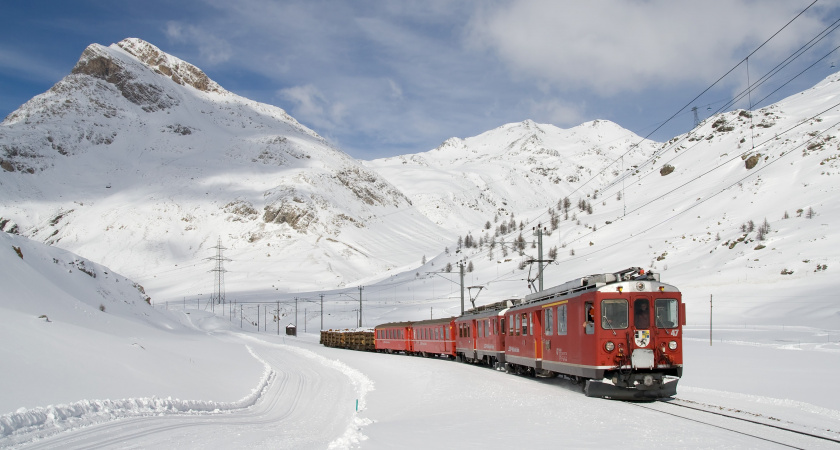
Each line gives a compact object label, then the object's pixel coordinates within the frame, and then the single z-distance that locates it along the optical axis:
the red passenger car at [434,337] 40.34
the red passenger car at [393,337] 49.66
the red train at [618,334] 16.92
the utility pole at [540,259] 32.54
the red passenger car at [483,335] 29.38
